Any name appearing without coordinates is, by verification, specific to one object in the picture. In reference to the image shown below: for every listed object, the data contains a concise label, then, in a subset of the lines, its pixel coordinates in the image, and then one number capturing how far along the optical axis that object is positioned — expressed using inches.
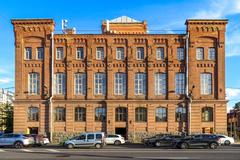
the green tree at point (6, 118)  2505.0
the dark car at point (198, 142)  1365.9
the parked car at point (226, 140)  1684.8
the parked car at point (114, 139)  1717.7
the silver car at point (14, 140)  1437.9
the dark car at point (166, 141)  1523.9
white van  1437.0
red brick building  1942.3
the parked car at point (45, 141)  1631.1
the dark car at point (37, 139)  1517.4
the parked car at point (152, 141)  1566.8
